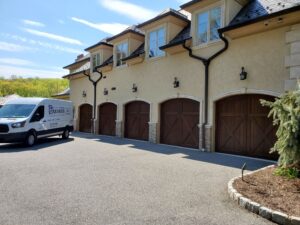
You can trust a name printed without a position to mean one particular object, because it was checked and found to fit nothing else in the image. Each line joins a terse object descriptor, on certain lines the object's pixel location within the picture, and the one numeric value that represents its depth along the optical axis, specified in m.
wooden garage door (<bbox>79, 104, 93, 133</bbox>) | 21.44
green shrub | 5.98
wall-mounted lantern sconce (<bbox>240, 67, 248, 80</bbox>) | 10.26
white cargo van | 12.21
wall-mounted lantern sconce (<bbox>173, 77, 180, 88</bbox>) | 13.22
